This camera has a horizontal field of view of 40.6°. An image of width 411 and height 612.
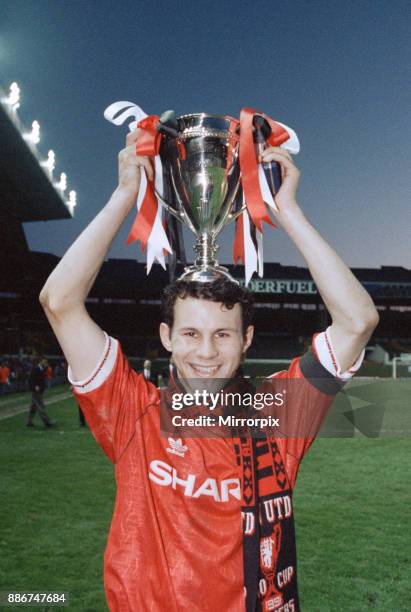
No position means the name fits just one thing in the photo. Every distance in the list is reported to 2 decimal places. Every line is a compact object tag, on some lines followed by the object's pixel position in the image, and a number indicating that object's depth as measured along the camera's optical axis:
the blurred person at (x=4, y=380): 18.95
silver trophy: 2.04
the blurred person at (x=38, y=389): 11.85
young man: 1.66
